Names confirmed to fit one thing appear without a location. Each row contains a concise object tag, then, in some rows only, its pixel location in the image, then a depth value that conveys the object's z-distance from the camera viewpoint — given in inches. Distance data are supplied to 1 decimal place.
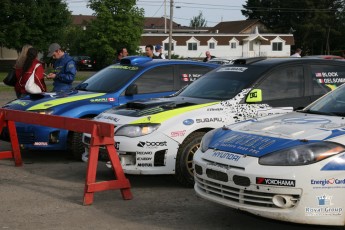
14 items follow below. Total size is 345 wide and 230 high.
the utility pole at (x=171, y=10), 1772.9
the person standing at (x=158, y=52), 595.8
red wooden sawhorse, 243.0
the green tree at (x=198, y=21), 5671.3
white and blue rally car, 178.1
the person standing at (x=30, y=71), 406.9
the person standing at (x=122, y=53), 574.8
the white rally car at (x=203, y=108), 265.9
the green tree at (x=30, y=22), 1834.4
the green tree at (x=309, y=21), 3572.8
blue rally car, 342.6
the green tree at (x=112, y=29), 2274.9
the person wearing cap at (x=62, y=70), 406.9
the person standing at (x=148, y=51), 546.3
